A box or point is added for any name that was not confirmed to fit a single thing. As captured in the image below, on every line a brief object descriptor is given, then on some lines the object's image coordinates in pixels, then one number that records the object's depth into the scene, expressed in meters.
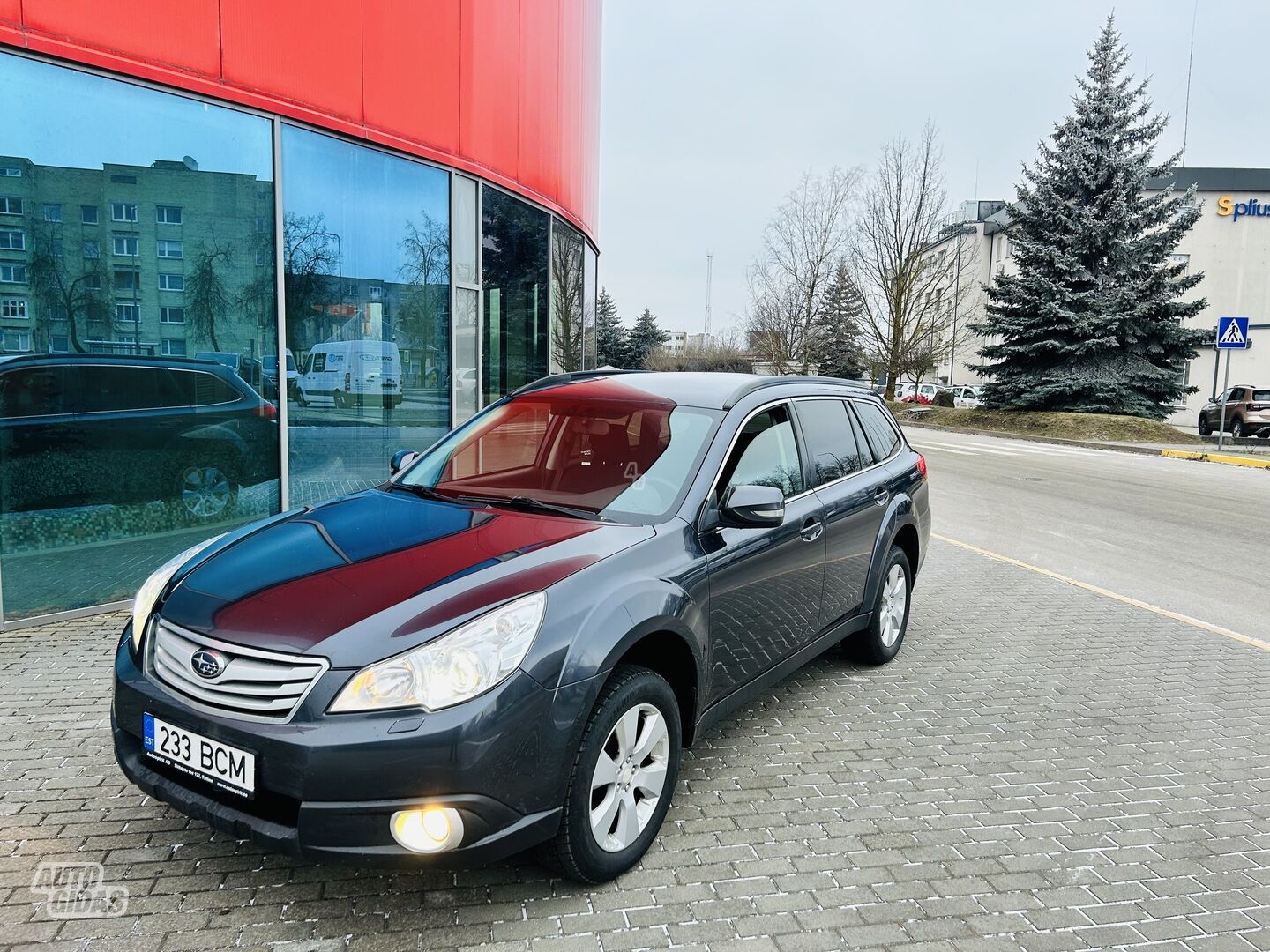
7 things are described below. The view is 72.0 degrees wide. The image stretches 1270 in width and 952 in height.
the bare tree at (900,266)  39.69
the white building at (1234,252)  42.41
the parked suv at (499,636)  2.48
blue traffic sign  20.81
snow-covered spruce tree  27.95
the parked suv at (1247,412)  25.20
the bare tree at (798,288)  43.28
